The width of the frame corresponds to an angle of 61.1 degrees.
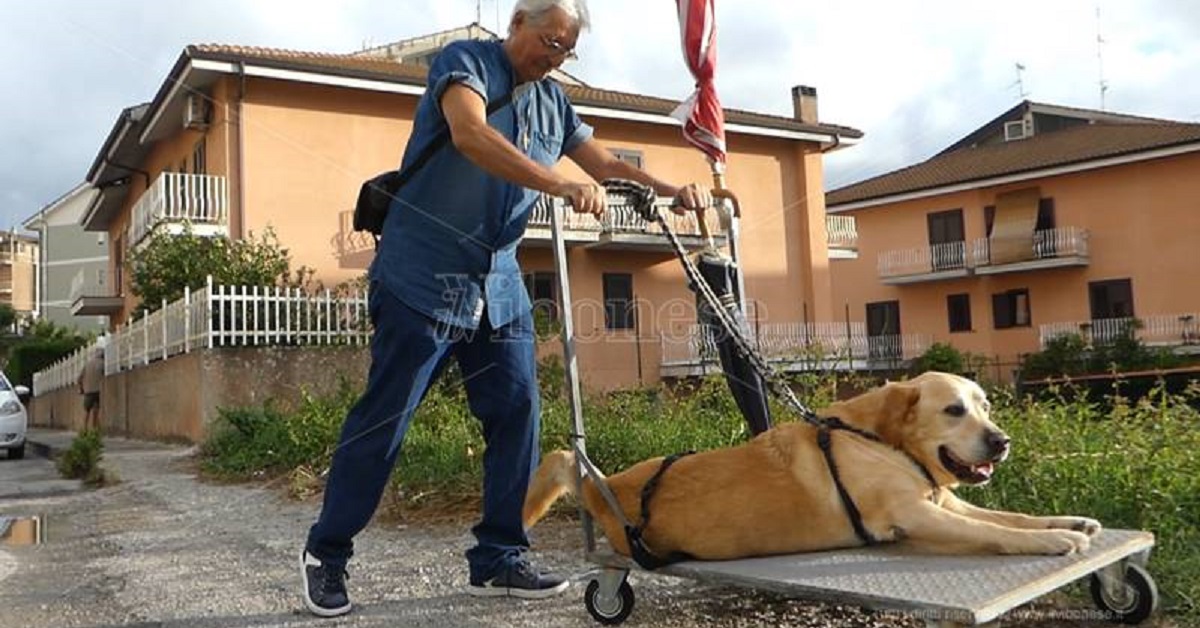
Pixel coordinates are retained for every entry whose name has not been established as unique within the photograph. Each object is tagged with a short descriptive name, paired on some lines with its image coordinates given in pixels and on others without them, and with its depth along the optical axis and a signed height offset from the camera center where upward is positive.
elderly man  3.24 +0.23
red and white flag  5.74 +1.59
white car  13.74 -0.49
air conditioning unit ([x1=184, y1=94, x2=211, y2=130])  20.14 +5.34
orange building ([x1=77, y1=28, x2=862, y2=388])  19.75 +4.36
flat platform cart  2.19 -0.55
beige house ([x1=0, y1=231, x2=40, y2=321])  72.62 +8.44
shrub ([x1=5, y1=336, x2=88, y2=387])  34.94 +1.04
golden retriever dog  2.69 -0.38
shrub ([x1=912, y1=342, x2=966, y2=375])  27.13 -0.33
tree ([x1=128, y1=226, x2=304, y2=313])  16.59 +1.88
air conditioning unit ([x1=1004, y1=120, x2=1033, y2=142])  38.66 +8.19
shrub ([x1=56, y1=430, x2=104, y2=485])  9.20 -0.67
